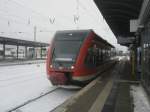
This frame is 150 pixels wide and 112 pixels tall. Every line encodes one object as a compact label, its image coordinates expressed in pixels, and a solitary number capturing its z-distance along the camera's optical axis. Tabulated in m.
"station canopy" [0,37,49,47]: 28.26
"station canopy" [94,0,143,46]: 11.37
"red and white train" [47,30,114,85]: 9.73
